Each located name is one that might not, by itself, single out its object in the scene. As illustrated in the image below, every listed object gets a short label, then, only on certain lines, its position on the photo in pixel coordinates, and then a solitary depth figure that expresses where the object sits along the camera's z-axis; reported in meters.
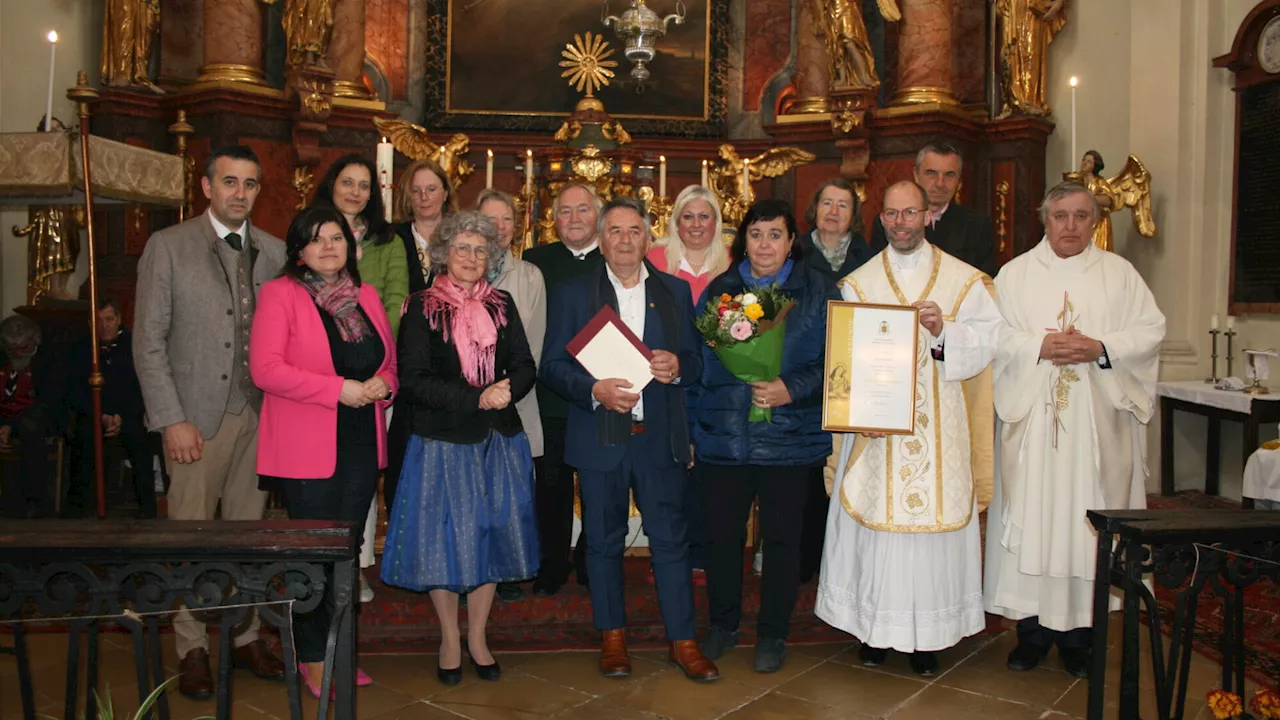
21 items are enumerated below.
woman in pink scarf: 3.92
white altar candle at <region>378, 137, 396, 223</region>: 5.00
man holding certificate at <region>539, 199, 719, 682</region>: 4.06
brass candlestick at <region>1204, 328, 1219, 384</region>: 7.77
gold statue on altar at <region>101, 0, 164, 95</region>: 8.54
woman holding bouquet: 4.18
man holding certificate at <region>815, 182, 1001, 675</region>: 4.07
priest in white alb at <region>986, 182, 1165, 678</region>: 4.28
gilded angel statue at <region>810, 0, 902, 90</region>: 8.95
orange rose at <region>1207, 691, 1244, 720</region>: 3.05
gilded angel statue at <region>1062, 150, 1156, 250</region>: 7.99
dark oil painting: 10.09
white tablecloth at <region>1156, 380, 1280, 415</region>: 7.05
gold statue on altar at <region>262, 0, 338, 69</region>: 8.56
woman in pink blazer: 3.77
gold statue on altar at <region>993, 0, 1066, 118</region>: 9.02
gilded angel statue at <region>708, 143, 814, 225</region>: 8.52
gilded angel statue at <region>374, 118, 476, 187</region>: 8.00
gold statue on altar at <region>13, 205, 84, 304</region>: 8.15
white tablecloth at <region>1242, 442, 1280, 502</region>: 6.59
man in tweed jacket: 3.88
